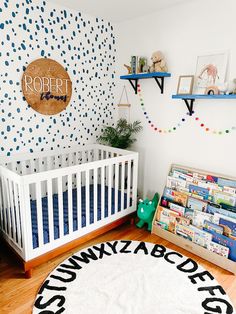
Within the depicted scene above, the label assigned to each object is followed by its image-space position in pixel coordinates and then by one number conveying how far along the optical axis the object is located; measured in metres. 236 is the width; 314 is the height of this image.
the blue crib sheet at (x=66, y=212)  2.19
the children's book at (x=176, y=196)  2.63
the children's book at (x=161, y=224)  2.74
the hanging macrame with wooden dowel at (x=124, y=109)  3.30
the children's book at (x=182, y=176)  2.63
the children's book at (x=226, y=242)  2.22
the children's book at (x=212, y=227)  2.32
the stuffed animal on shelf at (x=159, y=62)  2.73
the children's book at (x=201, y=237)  2.39
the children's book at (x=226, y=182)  2.34
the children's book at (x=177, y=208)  2.61
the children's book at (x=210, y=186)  2.42
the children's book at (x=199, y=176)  2.53
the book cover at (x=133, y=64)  2.96
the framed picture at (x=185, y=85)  2.53
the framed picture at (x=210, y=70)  2.33
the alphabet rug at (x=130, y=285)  1.80
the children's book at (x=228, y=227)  2.24
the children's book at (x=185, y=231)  2.53
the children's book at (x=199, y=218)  2.41
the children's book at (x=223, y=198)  2.32
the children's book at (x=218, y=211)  2.28
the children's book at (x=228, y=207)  2.30
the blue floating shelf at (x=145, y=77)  2.70
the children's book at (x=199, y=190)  2.49
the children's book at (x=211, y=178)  2.46
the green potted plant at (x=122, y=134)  3.15
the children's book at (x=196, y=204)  2.47
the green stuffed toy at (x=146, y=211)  2.85
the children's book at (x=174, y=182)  2.68
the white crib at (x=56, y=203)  2.06
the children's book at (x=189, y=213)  2.55
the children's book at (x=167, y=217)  2.66
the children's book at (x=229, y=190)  2.32
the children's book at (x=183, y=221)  2.56
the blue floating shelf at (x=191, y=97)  2.21
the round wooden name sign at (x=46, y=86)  2.58
